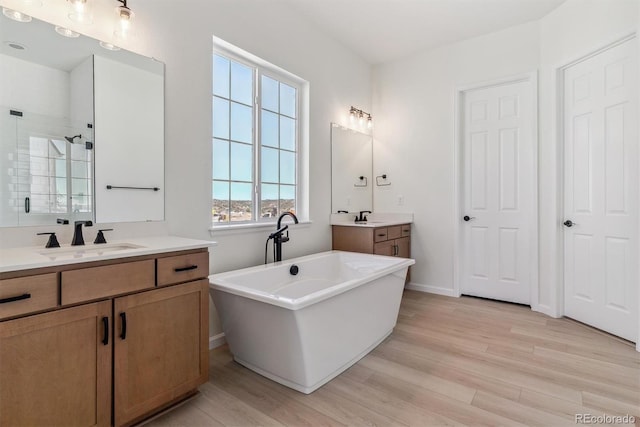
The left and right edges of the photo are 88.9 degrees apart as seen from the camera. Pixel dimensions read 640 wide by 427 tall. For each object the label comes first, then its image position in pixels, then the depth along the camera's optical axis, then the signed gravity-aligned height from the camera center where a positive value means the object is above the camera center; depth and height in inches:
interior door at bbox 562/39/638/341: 98.7 +7.2
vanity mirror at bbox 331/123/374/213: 145.9 +20.6
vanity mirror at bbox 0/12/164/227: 62.2 +18.4
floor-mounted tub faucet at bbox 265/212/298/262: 108.7 -9.0
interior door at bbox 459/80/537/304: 133.0 +8.8
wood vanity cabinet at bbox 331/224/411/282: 133.2 -11.2
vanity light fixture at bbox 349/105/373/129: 154.7 +47.3
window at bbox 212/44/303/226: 102.7 +25.6
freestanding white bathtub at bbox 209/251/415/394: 70.1 -26.0
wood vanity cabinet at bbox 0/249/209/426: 46.7 -21.4
